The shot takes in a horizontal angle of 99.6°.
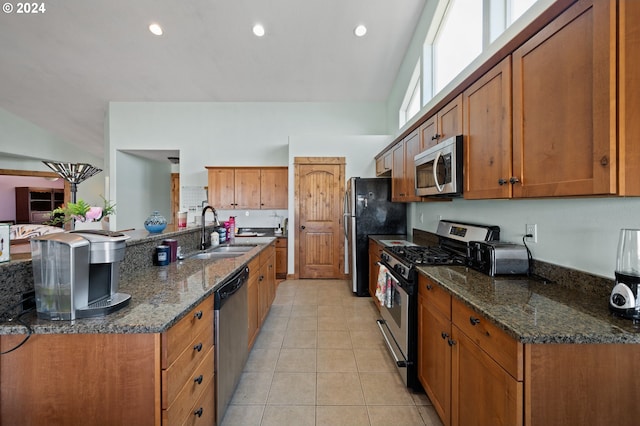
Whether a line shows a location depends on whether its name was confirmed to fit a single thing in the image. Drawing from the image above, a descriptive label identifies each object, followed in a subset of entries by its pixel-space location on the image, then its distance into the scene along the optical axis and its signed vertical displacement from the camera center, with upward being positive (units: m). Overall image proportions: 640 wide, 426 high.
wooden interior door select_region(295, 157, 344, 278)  4.80 -0.10
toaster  1.63 -0.30
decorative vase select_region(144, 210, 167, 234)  2.21 -0.10
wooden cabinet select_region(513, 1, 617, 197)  0.94 +0.43
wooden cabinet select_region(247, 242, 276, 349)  2.33 -0.77
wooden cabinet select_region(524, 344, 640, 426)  0.94 -0.61
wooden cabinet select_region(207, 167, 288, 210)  5.11 +0.48
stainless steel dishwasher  1.52 -0.79
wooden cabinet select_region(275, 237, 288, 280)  4.91 -0.87
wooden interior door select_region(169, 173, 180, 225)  6.85 +0.49
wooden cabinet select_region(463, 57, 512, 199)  1.45 +0.46
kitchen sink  2.57 -0.41
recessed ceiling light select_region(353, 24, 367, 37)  3.69 +2.50
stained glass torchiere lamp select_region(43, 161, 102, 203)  1.87 +0.28
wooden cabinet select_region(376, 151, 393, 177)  3.80 +0.72
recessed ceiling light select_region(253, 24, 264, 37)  3.71 +2.53
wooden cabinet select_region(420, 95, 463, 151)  1.97 +0.71
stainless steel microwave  1.91 +0.33
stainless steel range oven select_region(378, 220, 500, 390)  1.93 -0.54
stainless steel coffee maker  1.04 -0.24
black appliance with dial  1.00 -0.25
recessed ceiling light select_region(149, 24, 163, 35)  3.77 +2.57
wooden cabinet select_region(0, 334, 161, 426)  1.01 -0.65
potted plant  1.70 -0.01
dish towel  2.35 -0.69
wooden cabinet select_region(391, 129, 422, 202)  2.87 +0.50
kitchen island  1.00 -0.60
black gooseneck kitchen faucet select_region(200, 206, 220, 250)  2.70 -0.30
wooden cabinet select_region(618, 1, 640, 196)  0.90 +0.36
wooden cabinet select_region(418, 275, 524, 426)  1.01 -0.72
